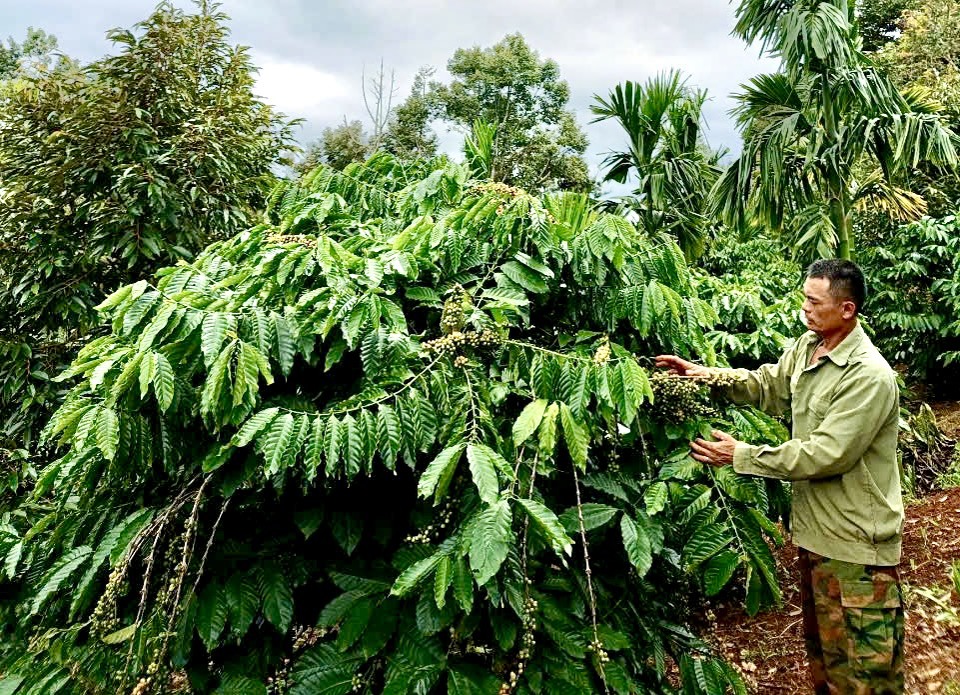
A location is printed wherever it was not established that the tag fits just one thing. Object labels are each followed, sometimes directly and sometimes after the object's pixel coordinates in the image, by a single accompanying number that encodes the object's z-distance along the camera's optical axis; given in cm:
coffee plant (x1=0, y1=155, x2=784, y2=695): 171
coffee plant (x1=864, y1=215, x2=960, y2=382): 702
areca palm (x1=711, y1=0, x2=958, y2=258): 664
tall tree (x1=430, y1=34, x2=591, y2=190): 2206
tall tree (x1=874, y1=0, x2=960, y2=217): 1125
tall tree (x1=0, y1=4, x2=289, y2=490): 407
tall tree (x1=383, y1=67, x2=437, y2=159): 2241
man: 198
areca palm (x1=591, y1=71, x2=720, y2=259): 677
